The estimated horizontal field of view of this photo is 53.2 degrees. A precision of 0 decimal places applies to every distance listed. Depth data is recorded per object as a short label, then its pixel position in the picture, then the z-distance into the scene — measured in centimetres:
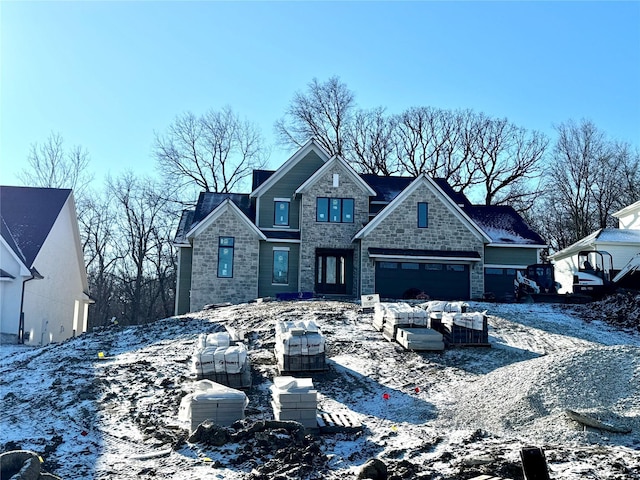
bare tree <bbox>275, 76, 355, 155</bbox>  4791
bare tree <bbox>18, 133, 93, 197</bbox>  4002
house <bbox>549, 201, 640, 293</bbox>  3334
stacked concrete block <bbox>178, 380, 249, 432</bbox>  958
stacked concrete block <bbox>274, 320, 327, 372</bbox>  1312
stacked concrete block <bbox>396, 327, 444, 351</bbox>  1460
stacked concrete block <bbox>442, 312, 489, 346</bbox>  1511
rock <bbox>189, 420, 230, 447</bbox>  881
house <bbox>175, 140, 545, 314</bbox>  2603
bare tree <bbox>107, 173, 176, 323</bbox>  4391
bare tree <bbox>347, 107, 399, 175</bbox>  4719
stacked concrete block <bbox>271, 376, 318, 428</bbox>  974
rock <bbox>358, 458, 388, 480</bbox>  738
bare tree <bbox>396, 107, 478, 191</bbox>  4678
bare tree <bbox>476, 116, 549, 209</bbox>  4512
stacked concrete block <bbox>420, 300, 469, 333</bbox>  1599
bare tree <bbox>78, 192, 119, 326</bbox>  4391
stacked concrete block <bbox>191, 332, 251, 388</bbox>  1205
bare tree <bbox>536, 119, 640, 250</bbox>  4450
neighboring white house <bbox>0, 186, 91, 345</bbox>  2142
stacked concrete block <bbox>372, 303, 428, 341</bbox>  1558
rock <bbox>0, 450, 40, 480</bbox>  693
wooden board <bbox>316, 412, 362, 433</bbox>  964
